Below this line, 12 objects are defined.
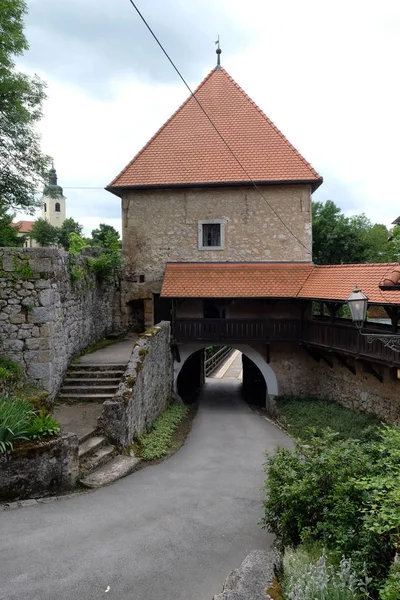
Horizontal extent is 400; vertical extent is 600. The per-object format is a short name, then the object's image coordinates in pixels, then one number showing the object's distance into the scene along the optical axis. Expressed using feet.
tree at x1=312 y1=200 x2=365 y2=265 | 89.71
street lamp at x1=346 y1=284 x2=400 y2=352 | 21.63
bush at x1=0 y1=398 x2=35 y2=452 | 18.62
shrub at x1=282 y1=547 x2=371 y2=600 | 10.15
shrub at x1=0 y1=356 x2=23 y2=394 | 24.79
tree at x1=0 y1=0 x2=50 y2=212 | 36.70
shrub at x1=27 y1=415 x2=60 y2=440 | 19.72
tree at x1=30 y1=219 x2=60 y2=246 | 132.05
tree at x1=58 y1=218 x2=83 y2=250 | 139.85
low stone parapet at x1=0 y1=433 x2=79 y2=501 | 18.44
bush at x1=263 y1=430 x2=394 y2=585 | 11.70
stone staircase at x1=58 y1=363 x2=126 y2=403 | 29.60
